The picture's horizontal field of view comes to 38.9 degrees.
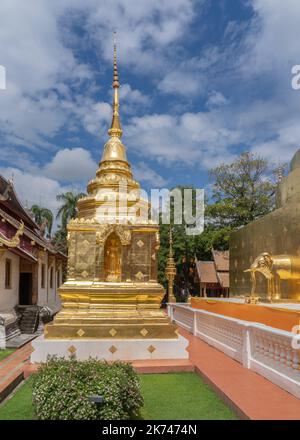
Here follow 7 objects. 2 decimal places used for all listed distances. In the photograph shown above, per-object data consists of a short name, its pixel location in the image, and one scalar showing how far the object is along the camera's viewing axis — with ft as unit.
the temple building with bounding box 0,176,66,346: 44.51
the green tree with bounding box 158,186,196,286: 109.81
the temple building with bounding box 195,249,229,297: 101.14
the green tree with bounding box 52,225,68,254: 104.88
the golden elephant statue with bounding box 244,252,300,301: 34.78
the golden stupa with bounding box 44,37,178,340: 26.17
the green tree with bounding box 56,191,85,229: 120.98
